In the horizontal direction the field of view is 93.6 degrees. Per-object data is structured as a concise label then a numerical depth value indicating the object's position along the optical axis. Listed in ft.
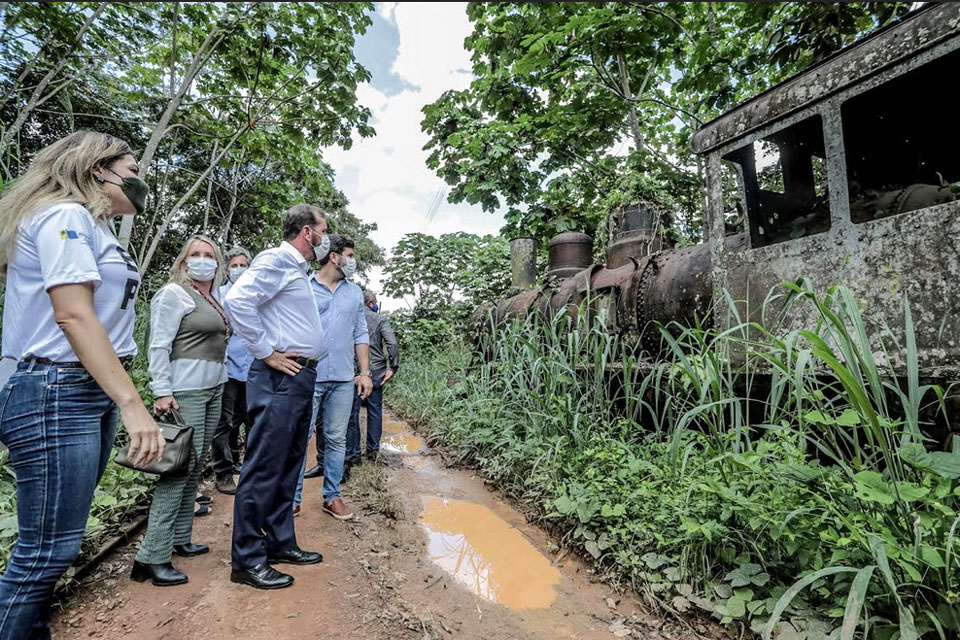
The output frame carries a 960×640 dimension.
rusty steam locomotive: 6.75
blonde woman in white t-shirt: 4.20
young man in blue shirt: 10.48
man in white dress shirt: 7.17
